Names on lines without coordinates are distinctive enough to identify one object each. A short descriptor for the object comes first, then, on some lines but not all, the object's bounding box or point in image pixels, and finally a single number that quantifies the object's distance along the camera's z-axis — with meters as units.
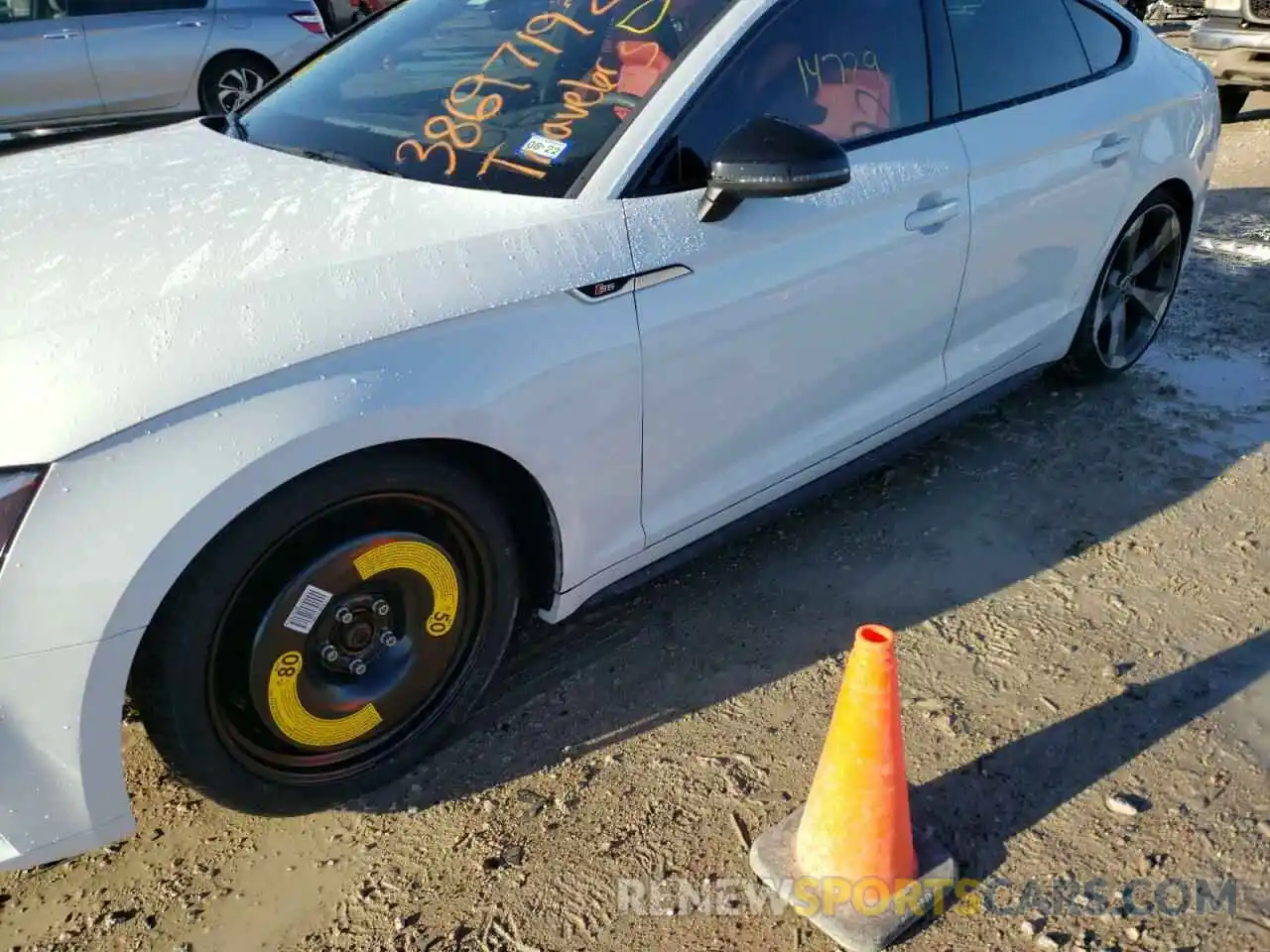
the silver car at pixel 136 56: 8.43
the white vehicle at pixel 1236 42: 8.62
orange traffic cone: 2.01
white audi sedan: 1.80
